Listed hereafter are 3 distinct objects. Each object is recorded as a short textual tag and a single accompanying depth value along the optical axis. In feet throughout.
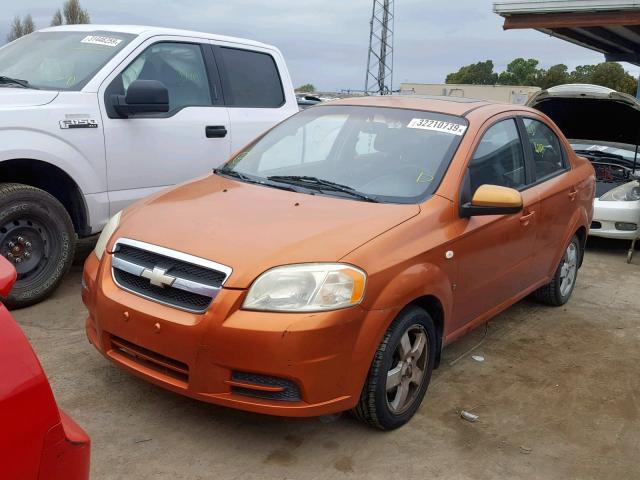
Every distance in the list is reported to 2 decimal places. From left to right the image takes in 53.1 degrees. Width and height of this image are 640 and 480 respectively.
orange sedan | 9.09
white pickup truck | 14.43
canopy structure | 41.22
